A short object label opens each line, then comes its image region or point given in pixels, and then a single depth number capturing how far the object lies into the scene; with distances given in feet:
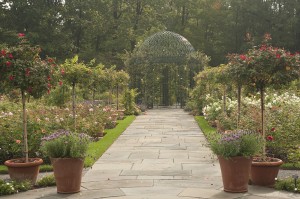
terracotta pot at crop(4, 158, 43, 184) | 22.89
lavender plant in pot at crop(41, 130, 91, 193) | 21.12
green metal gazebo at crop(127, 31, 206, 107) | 84.74
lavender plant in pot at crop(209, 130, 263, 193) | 20.95
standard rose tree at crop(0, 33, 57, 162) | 22.53
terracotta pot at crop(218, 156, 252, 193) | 20.99
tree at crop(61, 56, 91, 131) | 37.06
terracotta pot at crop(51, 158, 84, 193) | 21.11
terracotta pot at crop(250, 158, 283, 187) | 22.18
